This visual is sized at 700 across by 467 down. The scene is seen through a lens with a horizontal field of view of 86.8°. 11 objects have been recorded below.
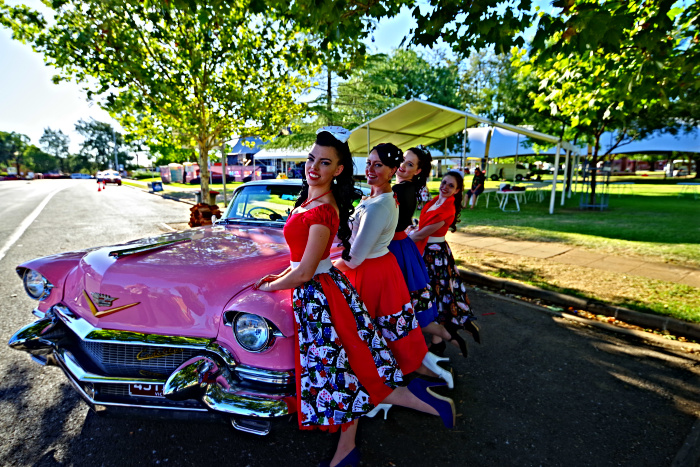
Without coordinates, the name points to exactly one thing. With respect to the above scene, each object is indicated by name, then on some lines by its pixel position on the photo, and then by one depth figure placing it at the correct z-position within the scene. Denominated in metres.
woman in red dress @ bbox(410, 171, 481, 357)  3.61
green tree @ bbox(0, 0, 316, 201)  8.02
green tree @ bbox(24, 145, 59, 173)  87.38
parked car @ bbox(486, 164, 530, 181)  35.46
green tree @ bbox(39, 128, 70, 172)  97.12
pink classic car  2.01
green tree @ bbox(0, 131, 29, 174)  84.38
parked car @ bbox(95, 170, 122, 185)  40.62
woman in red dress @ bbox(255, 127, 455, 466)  1.96
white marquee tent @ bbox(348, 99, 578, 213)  9.07
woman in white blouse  2.46
